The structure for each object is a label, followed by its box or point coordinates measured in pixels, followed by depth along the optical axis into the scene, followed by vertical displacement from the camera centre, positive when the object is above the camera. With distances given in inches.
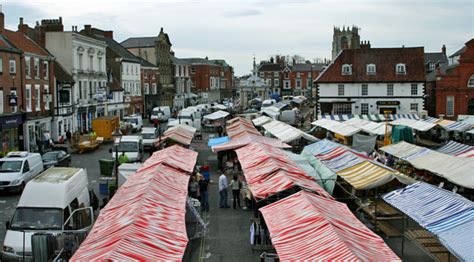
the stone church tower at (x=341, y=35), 5525.6 +595.7
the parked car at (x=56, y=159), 1193.4 -134.7
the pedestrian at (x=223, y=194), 890.7 -155.1
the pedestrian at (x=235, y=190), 885.2 -147.0
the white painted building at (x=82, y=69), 2096.5 +101.4
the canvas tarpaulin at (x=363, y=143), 1386.3 -121.2
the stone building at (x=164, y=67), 3604.8 +175.5
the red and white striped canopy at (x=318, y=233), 434.3 -118.1
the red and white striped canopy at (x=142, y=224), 433.7 -115.2
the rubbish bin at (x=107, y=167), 1108.5 -138.3
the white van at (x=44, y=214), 599.6 -133.0
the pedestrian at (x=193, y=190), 881.5 -145.9
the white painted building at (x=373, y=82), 2345.0 +43.9
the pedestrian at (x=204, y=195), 866.8 -152.4
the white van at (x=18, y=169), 980.5 -130.6
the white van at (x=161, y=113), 2625.0 -87.4
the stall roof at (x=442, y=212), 487.2 -120.0
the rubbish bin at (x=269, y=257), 538.0 -154.2
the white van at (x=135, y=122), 2187.5 -103.2
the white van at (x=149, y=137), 1609.1 -120.8
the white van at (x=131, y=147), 1345.0 -125.2
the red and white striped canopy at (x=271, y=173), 711.1 -109.9
